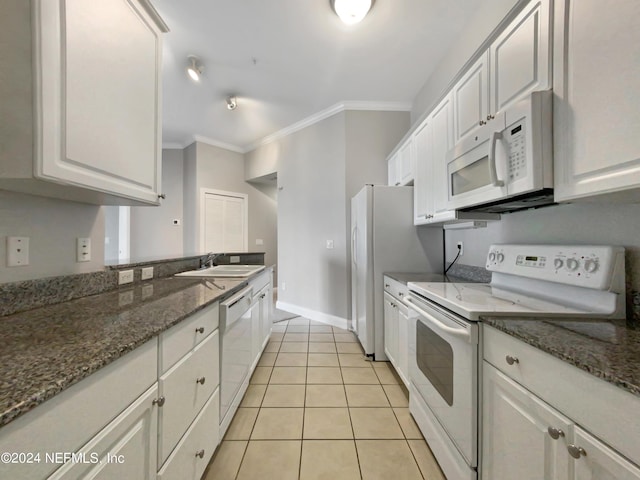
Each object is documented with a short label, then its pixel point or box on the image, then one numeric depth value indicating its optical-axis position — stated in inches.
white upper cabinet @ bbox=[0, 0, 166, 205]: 30.0
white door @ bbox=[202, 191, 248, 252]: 180.5
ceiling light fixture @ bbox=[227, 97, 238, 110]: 125.0
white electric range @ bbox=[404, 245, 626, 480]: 38.3
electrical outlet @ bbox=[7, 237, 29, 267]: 37.1
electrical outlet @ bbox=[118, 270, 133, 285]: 56.8
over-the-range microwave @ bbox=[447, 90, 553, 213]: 40.7
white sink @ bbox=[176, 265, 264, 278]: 78.8
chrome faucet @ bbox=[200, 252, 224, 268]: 98.3
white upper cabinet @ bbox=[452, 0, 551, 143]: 41.5
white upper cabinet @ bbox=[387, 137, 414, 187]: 97.2
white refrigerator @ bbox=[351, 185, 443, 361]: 93.4
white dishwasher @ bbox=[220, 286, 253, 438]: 53.7
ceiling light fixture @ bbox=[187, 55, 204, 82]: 98.5
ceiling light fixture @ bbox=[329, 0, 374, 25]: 71.2
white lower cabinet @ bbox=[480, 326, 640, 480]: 22.4
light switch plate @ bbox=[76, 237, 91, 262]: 47.9
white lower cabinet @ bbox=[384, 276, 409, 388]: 72.6
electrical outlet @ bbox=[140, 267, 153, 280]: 65.2
